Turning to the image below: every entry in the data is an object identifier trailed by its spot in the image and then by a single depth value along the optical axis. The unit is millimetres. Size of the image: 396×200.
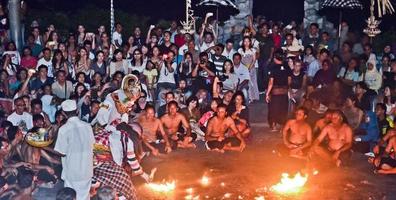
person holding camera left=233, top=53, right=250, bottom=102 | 14203
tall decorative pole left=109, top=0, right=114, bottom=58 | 15418
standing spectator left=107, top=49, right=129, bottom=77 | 14250
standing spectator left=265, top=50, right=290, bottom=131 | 13320
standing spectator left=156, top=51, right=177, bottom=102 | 14156
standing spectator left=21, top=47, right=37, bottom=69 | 13992
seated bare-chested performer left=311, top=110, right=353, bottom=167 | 11500
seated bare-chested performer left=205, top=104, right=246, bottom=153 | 12305
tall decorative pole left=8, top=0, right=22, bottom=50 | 15477
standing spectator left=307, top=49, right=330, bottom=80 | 14523
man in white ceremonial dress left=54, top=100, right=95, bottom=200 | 7965
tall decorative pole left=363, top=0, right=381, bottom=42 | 15516
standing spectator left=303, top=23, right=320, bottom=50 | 16281
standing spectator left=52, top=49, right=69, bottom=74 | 13898
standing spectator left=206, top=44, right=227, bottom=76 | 14406
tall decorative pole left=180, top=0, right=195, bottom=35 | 15450
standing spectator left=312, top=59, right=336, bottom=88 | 13891
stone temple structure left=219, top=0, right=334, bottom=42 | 18375
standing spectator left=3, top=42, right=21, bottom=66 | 14245
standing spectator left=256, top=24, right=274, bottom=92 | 15914
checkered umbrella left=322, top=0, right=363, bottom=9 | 16859
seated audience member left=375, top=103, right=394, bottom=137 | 12484
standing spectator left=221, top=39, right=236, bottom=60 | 14953
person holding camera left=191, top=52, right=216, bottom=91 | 13938
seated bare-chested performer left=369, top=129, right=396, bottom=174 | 10938
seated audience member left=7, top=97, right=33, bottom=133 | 11398
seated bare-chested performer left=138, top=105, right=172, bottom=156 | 12156
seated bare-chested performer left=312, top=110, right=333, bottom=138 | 11897
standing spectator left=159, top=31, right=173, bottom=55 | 14727
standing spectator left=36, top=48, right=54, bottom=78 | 13914
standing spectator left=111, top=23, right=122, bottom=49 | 16062
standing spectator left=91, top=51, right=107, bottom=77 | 14352
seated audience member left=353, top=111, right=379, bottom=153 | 12250
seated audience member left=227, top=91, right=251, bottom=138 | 12664
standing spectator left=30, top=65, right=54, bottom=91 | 13172
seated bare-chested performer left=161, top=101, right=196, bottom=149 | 12500
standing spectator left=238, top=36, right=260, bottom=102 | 14898
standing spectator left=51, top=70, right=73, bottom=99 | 13046
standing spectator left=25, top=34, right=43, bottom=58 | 15052
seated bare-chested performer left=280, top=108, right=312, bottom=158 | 11836
